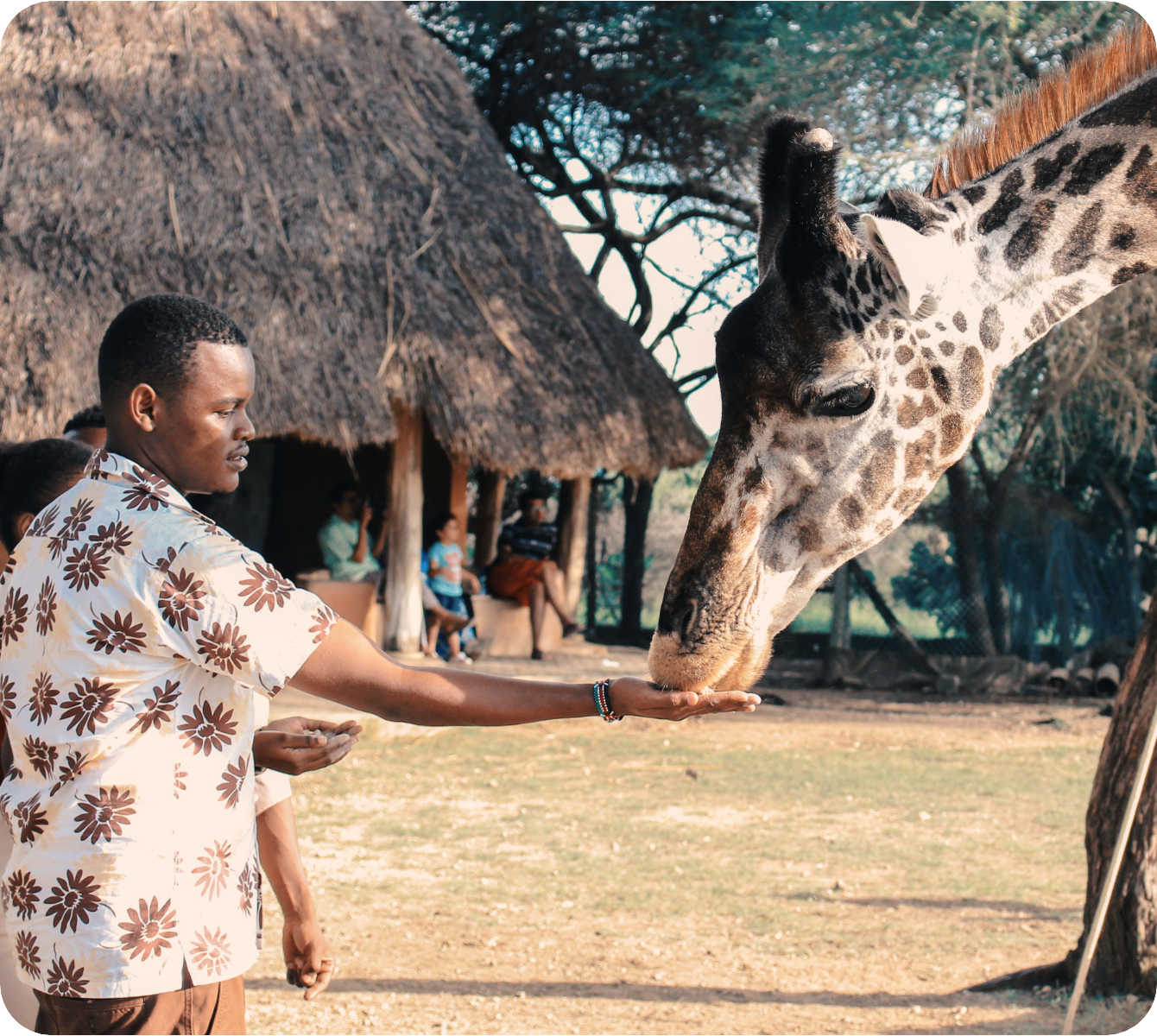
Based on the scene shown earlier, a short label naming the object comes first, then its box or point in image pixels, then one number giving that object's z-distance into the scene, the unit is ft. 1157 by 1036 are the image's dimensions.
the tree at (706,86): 35.42
